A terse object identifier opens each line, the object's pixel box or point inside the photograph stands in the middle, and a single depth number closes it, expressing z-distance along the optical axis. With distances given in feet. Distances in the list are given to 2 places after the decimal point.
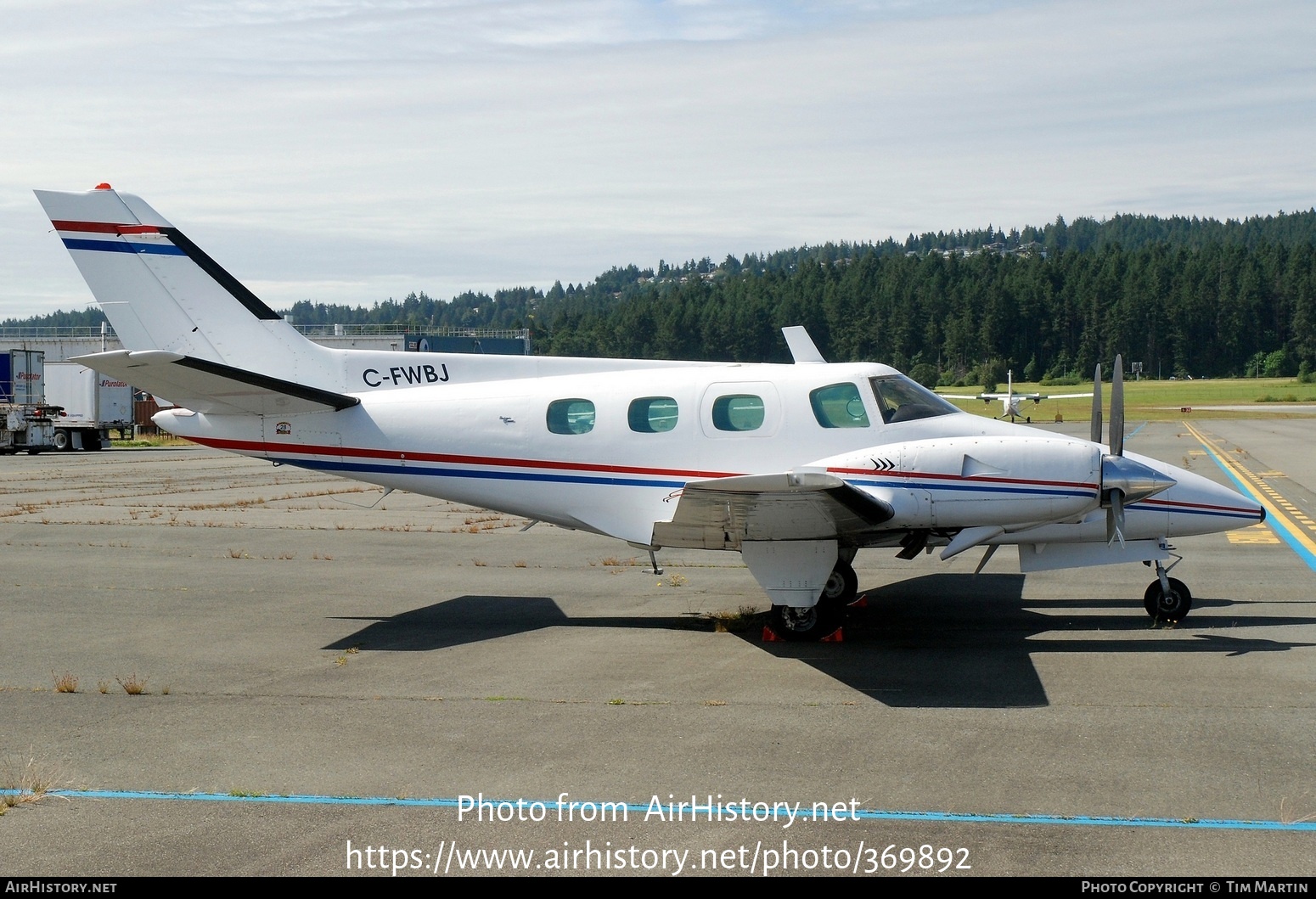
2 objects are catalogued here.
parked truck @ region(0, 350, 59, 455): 150.51
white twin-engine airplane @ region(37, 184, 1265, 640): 35.78
